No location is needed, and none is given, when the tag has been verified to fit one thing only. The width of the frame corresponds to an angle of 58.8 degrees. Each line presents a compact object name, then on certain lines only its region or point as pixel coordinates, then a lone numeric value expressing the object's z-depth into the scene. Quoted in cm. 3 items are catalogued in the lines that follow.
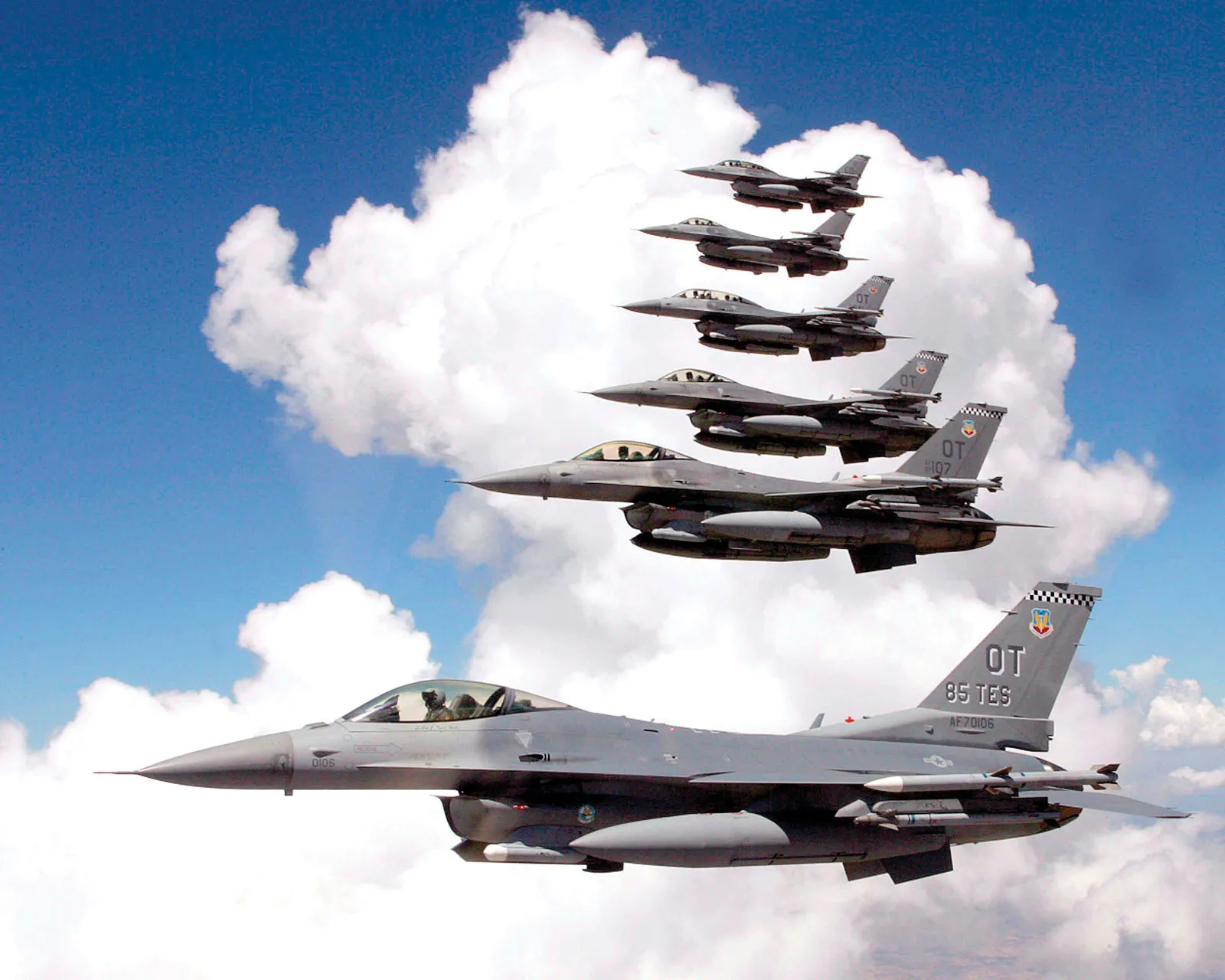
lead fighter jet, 1734
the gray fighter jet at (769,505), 2864
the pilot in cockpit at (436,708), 1830
